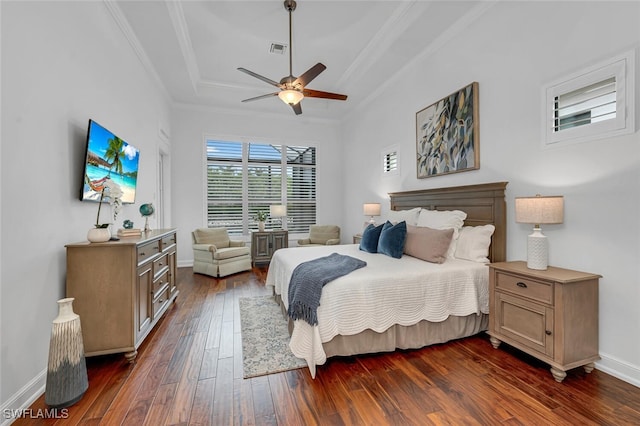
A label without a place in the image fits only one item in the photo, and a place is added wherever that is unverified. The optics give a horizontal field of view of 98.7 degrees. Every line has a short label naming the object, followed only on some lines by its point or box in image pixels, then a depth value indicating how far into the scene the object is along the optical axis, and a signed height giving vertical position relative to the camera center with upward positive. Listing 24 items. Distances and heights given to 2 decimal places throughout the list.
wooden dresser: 2.11 -0.65
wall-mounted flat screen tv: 2.35 +0.47
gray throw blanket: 2.09 -0.60
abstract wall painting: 3.16 +0.94
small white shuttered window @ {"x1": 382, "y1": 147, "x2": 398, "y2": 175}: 4.70 +0.85
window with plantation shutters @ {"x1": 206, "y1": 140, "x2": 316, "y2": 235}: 6.16 +0.62
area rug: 2.19 -1.24
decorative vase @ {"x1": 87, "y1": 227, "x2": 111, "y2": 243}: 2.20 -0.20
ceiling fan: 3.05 +1.43
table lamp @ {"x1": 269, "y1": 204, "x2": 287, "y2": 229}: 6.03 -0.03
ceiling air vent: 3.95 +2.37
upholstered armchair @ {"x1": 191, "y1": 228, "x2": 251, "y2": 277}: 4.86 -0.80
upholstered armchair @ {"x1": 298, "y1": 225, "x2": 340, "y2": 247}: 5.98 -0.58
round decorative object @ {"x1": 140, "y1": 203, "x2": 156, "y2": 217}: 3.26 +0.00
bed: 2.14 -0.80
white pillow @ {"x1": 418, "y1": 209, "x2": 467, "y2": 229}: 3.10 -0.12
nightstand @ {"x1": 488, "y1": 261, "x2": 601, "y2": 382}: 1.93 -0.81
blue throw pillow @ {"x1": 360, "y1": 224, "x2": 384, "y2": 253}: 3.39 -0.38
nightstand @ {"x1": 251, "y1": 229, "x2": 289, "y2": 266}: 5.84 -0.75
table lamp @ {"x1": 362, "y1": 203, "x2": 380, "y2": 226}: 4.93 +0.00
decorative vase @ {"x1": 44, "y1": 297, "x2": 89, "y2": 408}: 1.69 -0.95
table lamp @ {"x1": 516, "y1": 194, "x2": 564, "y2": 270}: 2.13 -0.07
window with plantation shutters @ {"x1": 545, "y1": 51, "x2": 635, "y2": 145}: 1.95 +0.82
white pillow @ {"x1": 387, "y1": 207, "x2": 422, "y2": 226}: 3.73 -0.10
